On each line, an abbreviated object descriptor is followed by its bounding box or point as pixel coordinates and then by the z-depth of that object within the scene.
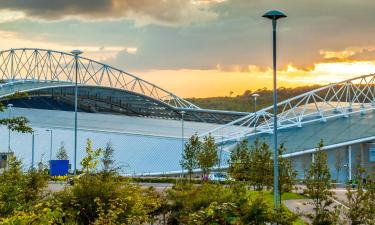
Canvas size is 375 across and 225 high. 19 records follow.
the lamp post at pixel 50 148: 78.44
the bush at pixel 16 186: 17.62
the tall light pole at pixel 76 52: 45.70
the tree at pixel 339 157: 68.06
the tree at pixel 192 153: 54.72
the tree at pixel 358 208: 22.11
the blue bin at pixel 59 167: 67.38
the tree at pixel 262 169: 40.96
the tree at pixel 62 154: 74.20
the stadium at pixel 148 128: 70.38
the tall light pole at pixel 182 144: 74.18
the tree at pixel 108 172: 21.62
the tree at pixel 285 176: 35.33
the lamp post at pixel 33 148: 72.93
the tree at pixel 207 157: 50.75
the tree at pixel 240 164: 43.80
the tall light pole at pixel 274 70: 24.67
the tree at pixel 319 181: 25.91
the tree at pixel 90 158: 19.90
